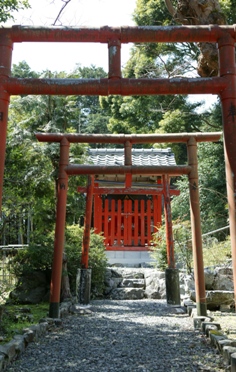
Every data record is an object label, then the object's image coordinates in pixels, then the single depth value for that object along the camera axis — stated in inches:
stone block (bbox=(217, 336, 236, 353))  161.7
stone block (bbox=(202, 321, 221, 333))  205.8
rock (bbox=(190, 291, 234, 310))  293.3
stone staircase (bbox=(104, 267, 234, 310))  295.1
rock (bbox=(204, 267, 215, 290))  308.9
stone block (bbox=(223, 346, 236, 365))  145.2
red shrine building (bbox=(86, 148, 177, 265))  486.3
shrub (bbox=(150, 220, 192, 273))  379.6
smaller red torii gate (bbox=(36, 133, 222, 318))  239.6
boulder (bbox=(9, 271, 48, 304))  329.4
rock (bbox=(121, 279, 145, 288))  407.7
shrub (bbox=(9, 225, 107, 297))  323.3
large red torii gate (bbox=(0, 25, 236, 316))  150.2
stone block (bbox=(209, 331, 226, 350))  173.0
